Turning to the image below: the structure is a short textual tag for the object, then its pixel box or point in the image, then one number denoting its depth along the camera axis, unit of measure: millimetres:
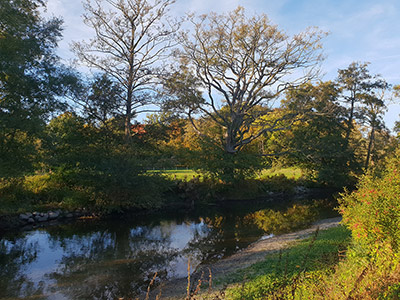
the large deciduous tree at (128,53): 18891
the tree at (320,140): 26188
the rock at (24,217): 13624
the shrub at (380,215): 5059
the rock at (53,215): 14607
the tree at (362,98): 30219
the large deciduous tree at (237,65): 22766
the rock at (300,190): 26188
